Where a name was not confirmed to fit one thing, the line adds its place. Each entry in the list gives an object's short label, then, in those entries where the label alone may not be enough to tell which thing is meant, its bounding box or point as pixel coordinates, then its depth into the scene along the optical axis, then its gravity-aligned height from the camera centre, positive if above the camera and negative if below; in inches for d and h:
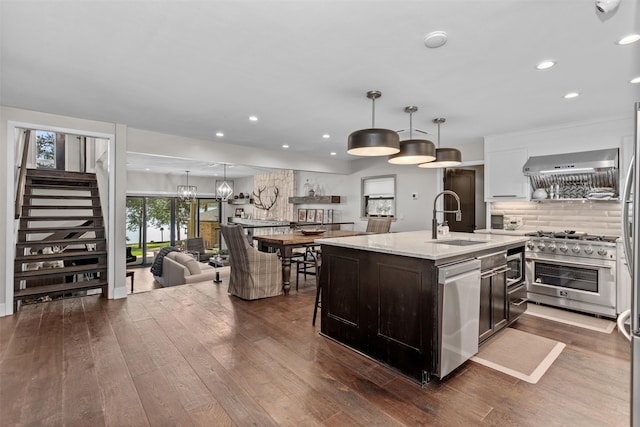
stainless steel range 139.9 -27.3
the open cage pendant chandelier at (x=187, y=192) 355.3 +25.0
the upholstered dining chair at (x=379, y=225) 238.7 -8.8
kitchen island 86.3 -25.6
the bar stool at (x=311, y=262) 144.6 -30.8
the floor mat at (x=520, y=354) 95.7 -48.3
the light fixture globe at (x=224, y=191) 306.8 +22.7
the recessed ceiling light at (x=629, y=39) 82.6 +47.6
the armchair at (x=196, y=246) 339.1 -36.0
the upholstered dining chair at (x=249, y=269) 164.3 -30.4
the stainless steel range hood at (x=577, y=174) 151.5 +21.2
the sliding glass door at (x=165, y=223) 379.2 -12.0
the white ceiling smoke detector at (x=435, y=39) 81.4 +47.3
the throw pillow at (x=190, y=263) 212.2 -34.8
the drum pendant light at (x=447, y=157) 140.8 +26.0
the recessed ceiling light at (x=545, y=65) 97.7 +47.9
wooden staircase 160.6 -15.0
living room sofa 208.4 -40.4
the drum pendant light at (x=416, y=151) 122.2 +24.9
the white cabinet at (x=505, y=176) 180.2 +23.0
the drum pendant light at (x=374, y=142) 103.2 +24.4
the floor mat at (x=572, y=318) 131.3 -47.7
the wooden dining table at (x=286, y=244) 175.9 -17.7
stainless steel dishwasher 85.3 -29.1
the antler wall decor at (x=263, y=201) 384.8 +17.2
